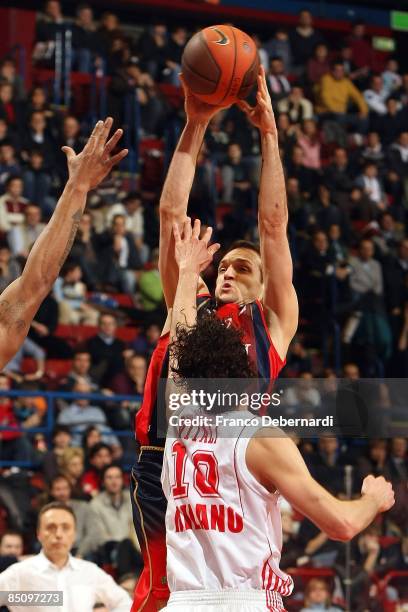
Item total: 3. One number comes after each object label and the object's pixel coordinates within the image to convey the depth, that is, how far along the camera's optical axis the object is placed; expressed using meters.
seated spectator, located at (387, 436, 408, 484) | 9.34
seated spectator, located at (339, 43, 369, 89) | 15.93
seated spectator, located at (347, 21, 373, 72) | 17.06
